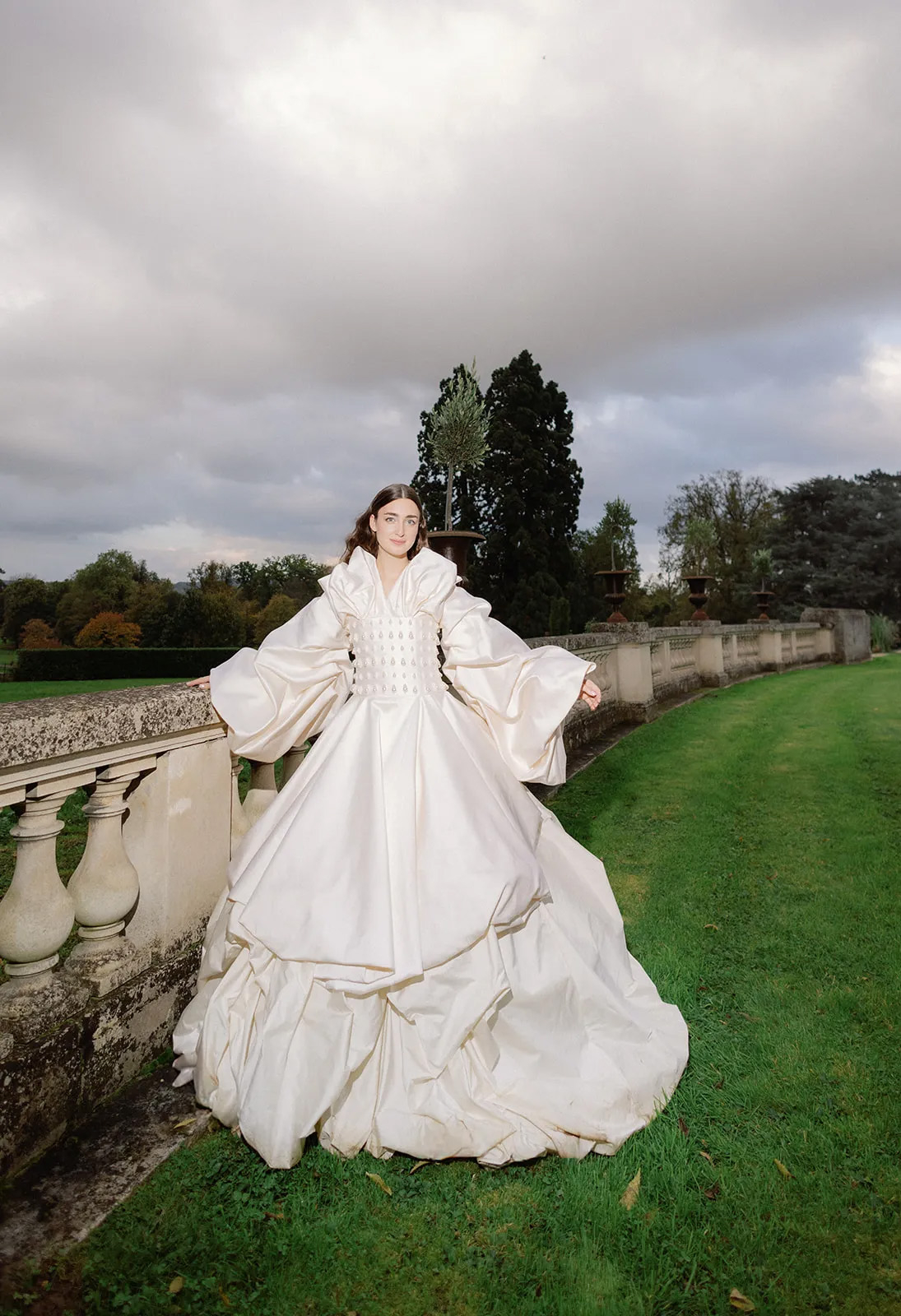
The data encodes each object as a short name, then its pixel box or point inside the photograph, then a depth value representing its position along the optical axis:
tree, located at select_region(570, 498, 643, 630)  32.88
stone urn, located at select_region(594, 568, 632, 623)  14.33
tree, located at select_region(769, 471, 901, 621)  32.06
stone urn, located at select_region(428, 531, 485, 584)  6.28
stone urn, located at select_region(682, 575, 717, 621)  18.59
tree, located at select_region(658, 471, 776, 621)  38.09
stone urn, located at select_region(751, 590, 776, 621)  22.78
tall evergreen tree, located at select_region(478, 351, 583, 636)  30.73
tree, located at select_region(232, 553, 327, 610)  58.66
